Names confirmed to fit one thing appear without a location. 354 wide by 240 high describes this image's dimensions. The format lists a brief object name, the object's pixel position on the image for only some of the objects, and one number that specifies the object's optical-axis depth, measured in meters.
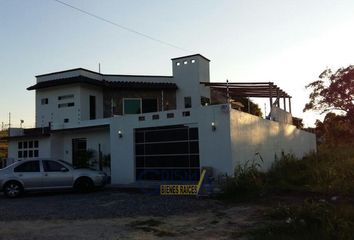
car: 17.48
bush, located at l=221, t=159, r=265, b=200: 14.80
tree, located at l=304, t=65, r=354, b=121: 32.16
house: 18.03
